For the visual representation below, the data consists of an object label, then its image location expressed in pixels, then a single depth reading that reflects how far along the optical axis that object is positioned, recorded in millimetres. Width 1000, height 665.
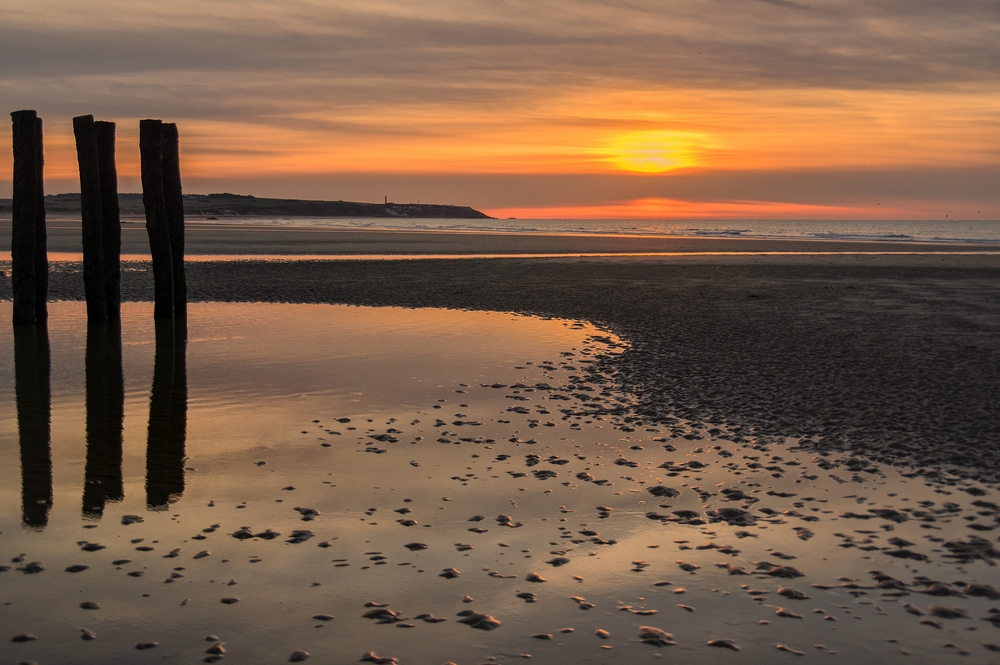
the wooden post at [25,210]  15289
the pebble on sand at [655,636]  4047
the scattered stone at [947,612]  4344
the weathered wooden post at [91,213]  15711
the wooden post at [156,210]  16422
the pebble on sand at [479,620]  4215
